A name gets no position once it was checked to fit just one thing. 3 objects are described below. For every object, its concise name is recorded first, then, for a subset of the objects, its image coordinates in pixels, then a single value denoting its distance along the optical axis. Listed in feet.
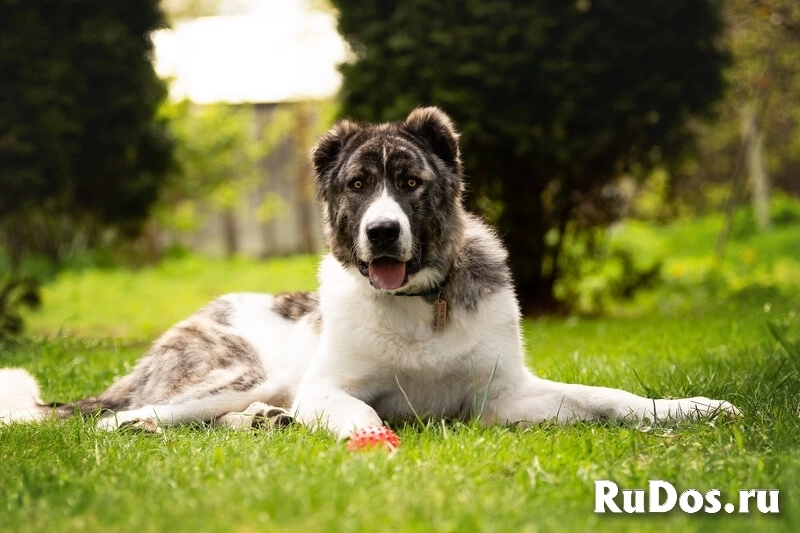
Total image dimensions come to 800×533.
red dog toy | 11.01
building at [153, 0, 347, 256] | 62.03
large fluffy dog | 13.12
